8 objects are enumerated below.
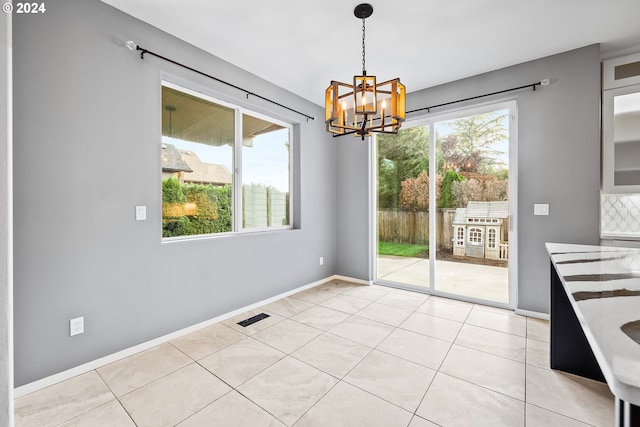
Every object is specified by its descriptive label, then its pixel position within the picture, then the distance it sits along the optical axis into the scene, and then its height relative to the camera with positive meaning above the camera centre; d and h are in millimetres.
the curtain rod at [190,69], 2274 +1368
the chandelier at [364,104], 1964 +781
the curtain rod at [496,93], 2891 +1335
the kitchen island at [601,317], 540 -309
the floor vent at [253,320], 2850 -1183
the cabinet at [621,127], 2596 +775
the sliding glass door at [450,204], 3273 +62
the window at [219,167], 2693 +491
